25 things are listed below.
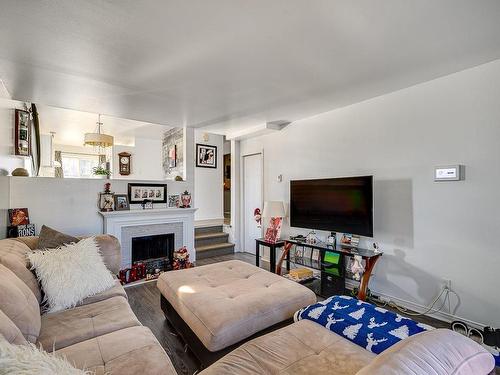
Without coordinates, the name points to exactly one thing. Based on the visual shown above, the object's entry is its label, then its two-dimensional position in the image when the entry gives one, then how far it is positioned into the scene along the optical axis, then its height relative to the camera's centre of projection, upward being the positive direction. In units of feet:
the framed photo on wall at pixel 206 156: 19.06 +2.56
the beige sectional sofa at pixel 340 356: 2.50 -2.76
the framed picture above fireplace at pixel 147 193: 12.90 -0.10
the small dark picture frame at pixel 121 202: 12.35 -0.53
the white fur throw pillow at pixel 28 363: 2.34 -1.63
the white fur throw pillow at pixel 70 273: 6.11 -2.05
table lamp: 13.03 -1.26
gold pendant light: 14.40 +2.88
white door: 16.58 -0.37
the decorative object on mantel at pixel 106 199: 11.82 -0.36
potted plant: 14.12 +1.03
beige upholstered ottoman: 5.49 -2.66
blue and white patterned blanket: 4.75 -2.69
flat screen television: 9.83 -0.64
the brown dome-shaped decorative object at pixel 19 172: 10.08 +0.77
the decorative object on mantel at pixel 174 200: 13.98 -0.53
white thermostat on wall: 8.06 +0.48
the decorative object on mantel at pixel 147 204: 13.11 -0.66
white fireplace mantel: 11.79 -1.42
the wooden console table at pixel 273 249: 12.52 -2.86
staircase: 16.40 -3.53
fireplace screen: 12.88 -2.89
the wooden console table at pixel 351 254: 9.28 -2.45
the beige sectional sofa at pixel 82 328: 4.09 -2.71
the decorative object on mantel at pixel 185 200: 14.21 -0.51
